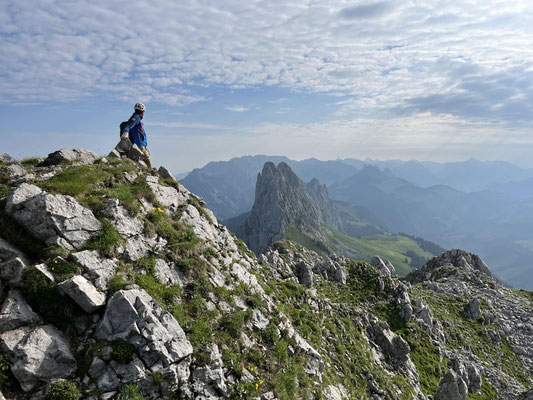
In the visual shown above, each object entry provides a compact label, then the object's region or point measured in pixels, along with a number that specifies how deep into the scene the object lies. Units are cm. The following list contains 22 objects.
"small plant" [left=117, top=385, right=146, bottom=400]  967
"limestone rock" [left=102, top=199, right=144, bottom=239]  1525
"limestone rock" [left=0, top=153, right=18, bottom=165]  1841
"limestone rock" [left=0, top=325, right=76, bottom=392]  911
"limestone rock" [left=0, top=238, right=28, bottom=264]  1139
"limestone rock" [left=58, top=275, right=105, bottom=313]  1111
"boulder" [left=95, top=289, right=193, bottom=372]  1081
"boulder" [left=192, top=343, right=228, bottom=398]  1110
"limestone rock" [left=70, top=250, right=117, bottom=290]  1227
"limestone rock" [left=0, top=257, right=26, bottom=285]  1088
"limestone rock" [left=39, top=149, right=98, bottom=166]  1984
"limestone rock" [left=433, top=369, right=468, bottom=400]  2582
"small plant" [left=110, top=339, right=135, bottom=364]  1032
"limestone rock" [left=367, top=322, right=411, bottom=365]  2899
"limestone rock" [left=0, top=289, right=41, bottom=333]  980
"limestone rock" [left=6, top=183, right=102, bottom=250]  1280
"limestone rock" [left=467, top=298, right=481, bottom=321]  5122
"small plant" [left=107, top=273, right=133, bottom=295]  1220
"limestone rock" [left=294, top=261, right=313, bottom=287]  3794
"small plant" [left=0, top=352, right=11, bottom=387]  880
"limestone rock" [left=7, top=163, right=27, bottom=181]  1675
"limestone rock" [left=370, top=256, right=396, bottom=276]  6680
